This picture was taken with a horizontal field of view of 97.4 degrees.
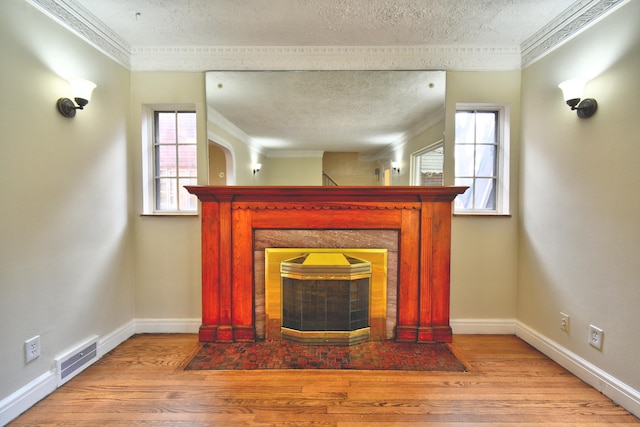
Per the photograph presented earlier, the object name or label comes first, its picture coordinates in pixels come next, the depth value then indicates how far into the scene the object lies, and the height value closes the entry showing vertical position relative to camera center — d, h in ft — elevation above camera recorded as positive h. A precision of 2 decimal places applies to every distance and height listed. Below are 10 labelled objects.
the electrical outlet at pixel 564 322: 6.64 -2.71
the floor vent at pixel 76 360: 6.00 -3.49
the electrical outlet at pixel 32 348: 5.33 -2.75
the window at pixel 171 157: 8.49 +1.50
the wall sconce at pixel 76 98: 5.96 +2.34
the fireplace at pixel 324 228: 7.72 -1.04
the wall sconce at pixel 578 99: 5.92 +2.34
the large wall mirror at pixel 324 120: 7.88 +2.48
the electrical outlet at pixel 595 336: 5.87 -2.71
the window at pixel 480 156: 8.40 +1.55
